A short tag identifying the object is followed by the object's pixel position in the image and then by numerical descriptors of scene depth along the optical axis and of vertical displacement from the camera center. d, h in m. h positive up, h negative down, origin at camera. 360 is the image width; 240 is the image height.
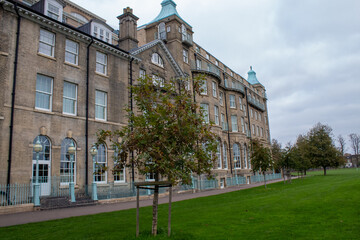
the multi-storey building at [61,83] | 16.69 +6.34
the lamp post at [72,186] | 17.02 -0.79
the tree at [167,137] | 7.23 +0.86
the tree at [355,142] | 114.62 +7.93
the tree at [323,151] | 54.25 +2.22
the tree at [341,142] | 108.47 +7.81
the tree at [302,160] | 37.99 +0.51
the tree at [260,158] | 27.19 +0.71
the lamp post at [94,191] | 18.22 -1.25
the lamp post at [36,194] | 15.06 -1.04
